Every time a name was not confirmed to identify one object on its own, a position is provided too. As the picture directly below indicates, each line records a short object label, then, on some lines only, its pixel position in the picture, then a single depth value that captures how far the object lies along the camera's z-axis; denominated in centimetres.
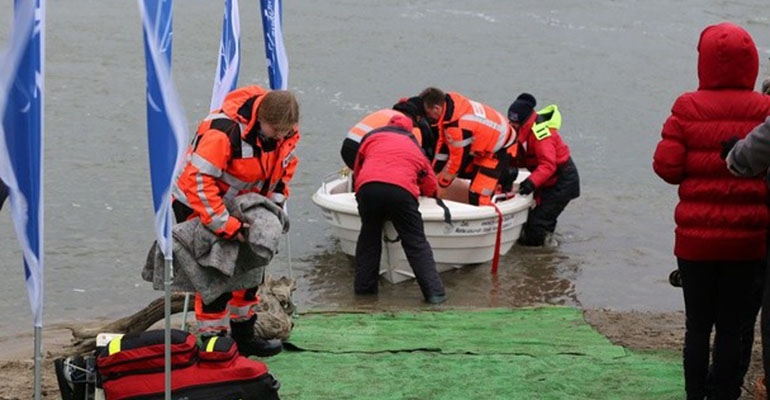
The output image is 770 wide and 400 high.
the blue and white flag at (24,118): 803
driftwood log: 1264
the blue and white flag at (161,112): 810
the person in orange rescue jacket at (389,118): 1741
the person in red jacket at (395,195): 1612
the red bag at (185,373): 902
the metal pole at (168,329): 861
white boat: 1802
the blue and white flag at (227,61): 1321
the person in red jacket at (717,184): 890
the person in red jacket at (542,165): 1943
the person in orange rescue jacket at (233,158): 1058
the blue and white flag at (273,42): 1404
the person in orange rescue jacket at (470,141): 1768
